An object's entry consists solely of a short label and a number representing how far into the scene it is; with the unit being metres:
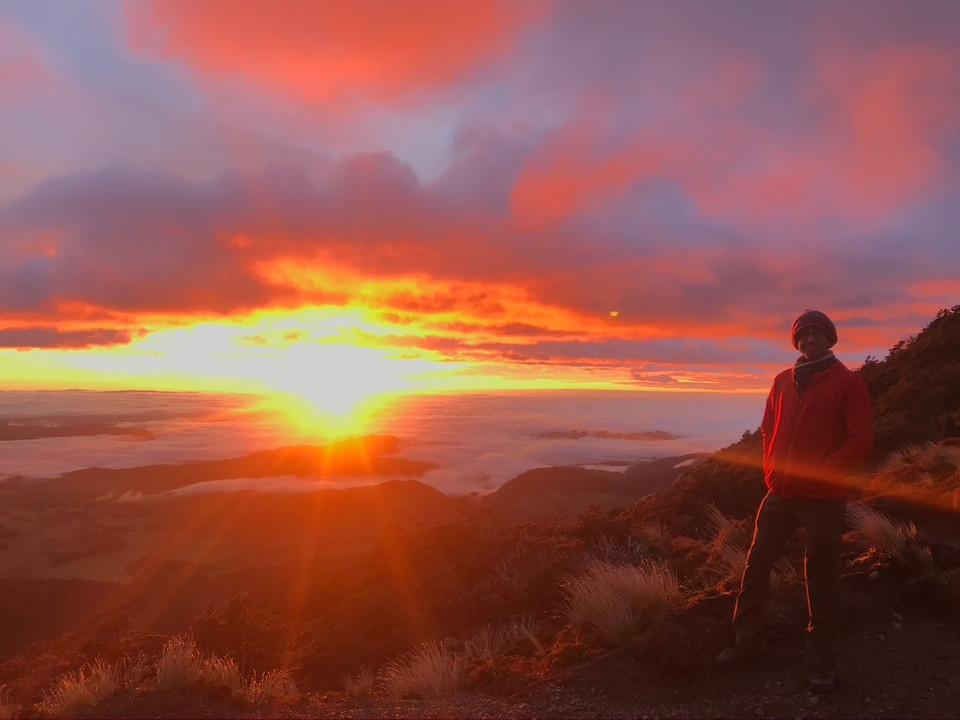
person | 3.71
